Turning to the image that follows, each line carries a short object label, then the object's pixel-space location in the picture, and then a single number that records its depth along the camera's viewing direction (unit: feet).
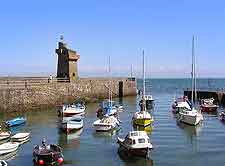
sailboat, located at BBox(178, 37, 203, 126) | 156.46
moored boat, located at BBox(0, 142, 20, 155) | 102.15
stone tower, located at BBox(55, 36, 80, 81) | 251.39
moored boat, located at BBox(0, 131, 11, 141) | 121.70
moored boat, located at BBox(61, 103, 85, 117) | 173.06
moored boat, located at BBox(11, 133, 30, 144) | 120.78
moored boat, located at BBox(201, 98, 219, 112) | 210.79
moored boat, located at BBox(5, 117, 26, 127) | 149.65
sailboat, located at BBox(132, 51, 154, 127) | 150.20
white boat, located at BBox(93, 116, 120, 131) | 139.85
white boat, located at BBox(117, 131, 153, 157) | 100.42
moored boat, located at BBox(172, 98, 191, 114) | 194.18
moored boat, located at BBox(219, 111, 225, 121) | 171.53
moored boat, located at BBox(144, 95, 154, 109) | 235.36
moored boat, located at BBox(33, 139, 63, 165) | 92.99
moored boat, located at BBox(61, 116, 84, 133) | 138.31
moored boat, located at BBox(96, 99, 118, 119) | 177.87
